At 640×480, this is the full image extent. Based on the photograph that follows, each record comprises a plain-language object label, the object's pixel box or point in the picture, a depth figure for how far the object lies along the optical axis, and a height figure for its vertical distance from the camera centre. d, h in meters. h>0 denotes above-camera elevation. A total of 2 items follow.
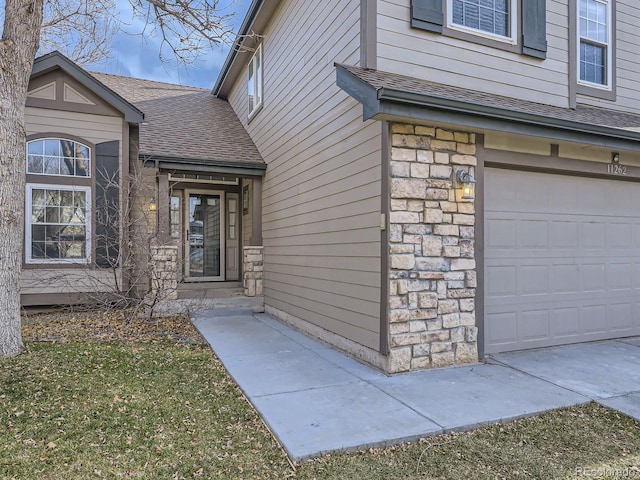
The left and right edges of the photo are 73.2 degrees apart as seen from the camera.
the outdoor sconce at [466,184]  4.50 +0.62
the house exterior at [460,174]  4.29 +0.79
